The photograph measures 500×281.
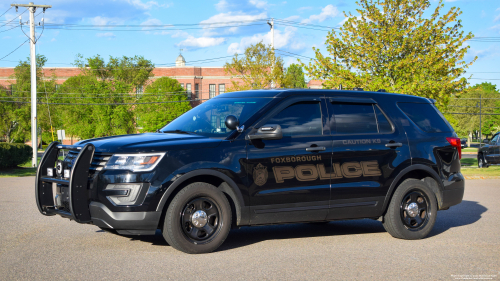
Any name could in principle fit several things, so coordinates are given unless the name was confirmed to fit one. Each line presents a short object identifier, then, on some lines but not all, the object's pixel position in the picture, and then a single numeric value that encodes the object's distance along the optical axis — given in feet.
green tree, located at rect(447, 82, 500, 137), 275.39
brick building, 247.50
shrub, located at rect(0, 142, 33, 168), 72.47
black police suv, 18.13
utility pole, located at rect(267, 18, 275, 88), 119.71
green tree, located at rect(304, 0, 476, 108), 81.87
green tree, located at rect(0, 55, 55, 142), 199.00
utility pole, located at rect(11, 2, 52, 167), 105.91
